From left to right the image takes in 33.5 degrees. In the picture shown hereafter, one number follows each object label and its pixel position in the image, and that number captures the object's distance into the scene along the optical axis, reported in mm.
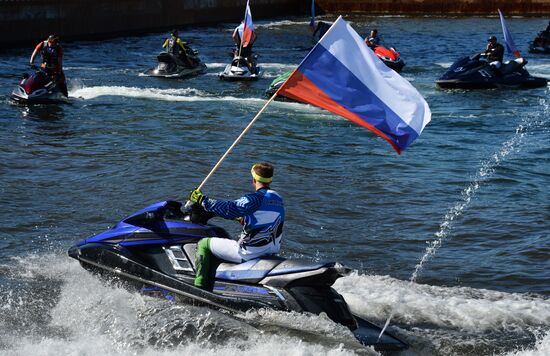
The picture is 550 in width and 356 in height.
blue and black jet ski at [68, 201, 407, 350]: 8180
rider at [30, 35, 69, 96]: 22292
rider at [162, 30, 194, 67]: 29266
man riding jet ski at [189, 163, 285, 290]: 8328
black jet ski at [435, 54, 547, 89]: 27156
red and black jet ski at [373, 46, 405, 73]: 30969
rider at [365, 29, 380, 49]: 31730
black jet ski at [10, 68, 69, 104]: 22516
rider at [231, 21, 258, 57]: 29261
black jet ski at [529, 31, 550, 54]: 38156
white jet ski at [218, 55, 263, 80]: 28141
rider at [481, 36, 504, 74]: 27075
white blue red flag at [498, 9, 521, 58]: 26778
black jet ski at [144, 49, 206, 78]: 28859
